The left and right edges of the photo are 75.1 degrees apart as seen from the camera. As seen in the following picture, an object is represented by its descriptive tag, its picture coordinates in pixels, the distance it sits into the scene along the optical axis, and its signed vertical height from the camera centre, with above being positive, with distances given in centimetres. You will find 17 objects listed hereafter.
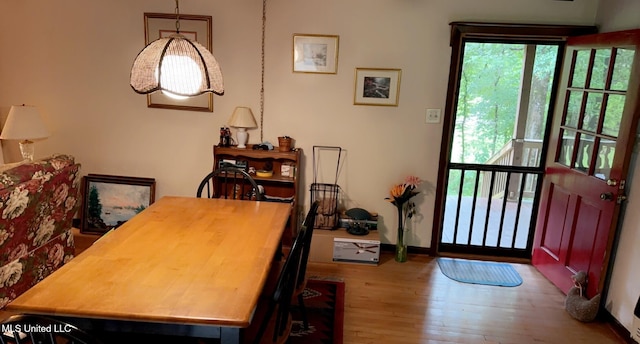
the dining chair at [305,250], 193 -74
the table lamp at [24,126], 333 -32
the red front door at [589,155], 257 -26
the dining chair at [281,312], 166 -85
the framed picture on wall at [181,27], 341 +55
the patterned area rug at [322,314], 243 -134
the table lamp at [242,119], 340 -17
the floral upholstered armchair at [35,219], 233 -80
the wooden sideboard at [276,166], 347 -57
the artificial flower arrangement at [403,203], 344 -81
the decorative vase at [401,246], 353 -116
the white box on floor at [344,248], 340 -117
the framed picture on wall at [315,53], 339 +39
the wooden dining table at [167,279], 139 -70
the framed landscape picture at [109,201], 381 -99
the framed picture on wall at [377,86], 341 +15
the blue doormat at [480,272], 328 -130
